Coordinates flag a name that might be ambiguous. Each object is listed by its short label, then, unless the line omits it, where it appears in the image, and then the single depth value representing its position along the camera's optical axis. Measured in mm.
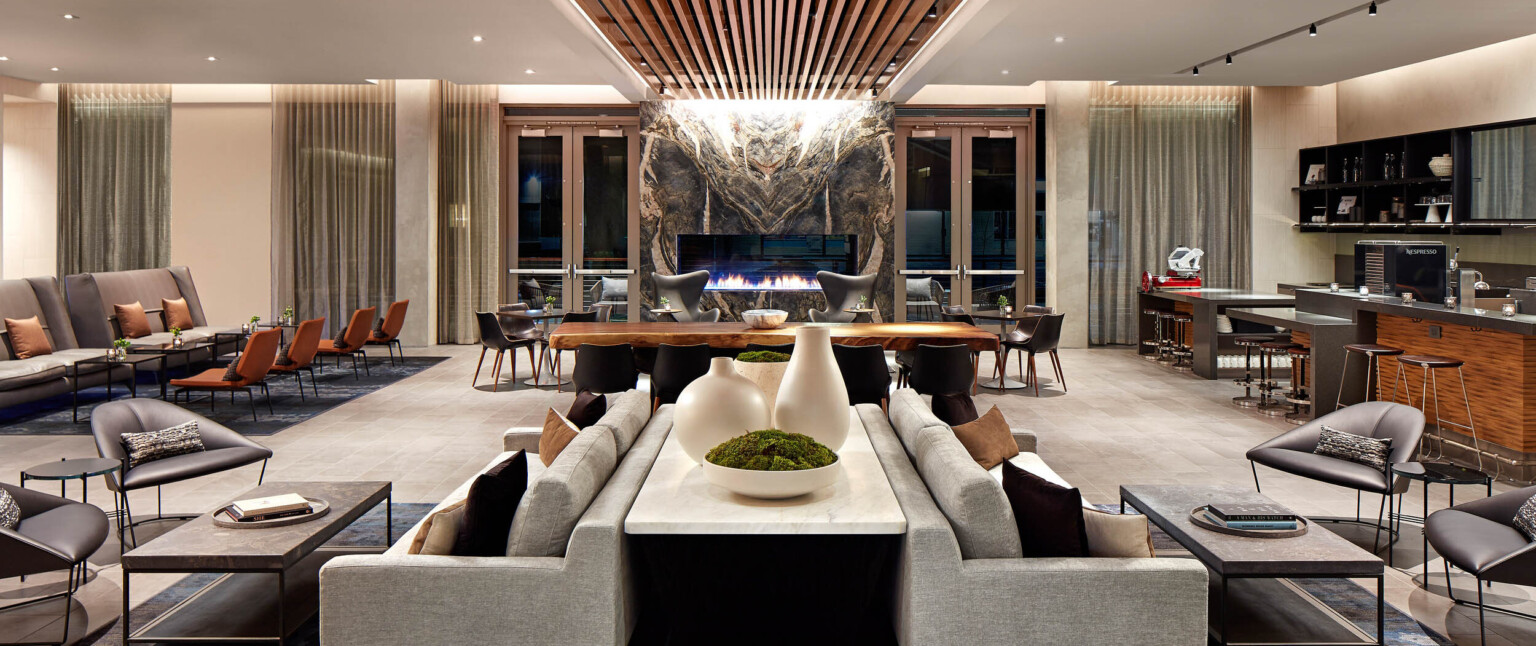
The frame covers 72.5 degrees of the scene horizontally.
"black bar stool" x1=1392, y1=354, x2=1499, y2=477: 6414
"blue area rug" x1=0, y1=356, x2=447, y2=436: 7871
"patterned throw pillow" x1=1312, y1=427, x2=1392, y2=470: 4758
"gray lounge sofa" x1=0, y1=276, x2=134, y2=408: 8172
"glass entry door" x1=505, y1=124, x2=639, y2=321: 13562
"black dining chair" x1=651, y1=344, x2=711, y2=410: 7172
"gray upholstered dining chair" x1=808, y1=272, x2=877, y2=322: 10461
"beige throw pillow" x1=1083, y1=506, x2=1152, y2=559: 3100
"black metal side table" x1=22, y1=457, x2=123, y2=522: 4117
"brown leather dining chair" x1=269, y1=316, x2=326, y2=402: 8883
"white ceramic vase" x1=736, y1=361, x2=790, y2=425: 4957
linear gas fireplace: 13305
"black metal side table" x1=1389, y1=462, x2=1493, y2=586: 4121
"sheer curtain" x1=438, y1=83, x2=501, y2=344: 13391
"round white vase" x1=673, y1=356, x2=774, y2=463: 3639
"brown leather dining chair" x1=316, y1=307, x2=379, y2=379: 10414
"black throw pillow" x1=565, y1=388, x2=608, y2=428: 4805
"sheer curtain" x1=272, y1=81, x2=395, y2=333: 13250
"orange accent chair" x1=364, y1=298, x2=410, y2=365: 11312
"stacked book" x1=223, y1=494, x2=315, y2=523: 3701
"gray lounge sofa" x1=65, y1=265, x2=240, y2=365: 9828
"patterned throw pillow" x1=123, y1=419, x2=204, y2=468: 4828
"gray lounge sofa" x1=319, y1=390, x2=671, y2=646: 2951
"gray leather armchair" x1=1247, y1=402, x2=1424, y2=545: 4625
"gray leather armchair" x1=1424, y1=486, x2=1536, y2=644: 3455
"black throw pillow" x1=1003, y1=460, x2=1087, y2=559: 3105
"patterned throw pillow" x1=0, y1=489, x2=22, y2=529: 3793
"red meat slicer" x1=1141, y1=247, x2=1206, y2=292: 11875
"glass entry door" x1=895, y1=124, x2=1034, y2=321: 13492
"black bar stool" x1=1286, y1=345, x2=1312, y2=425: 8375
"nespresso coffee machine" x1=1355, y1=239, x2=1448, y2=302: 7590
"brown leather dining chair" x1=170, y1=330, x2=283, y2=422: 7916
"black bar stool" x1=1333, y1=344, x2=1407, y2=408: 7027
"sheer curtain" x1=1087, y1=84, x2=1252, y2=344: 13180
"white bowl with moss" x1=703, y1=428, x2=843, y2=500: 3191
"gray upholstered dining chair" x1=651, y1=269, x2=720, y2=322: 10031
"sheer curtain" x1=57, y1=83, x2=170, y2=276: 13250
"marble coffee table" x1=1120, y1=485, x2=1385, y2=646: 3279
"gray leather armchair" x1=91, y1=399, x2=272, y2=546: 4684
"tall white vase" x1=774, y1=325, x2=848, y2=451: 3727
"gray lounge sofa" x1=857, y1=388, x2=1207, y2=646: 2957
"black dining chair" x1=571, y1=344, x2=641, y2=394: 7684
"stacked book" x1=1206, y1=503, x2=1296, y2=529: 3586
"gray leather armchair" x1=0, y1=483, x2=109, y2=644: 3508
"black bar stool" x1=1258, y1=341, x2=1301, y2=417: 8695
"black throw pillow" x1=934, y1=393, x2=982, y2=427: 5027
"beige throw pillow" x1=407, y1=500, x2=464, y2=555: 3086
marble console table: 3521
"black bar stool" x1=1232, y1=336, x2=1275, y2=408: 9110
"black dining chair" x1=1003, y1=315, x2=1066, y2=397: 9586
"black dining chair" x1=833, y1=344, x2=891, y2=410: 7207
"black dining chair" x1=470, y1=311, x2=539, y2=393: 9828
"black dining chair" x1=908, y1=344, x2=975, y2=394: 7484
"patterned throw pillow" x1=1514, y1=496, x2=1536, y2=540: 3719
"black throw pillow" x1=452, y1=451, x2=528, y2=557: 3111
